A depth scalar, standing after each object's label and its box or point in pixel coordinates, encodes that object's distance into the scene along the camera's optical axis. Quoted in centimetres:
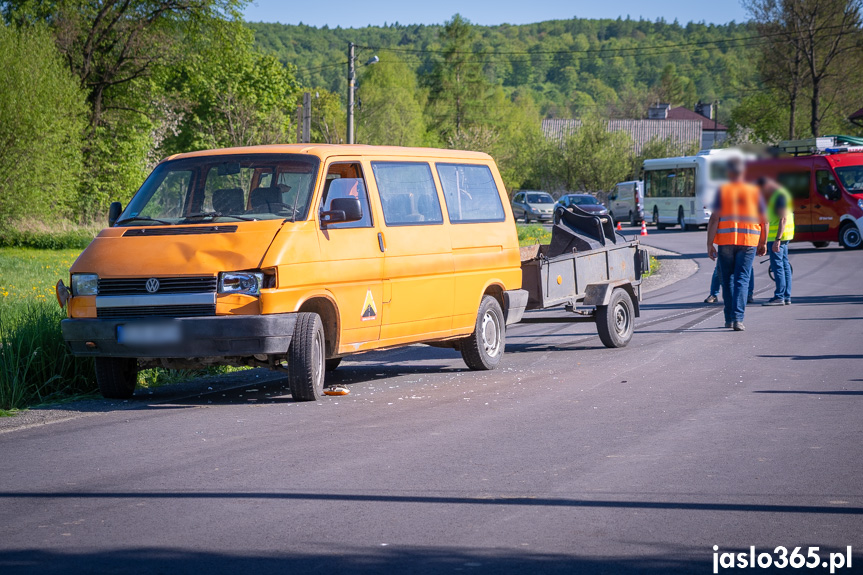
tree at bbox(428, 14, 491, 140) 10000
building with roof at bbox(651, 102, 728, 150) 10540
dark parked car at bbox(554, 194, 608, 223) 5246
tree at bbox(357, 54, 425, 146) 8950
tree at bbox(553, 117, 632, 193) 7819
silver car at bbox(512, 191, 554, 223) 5956
